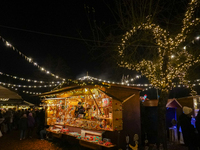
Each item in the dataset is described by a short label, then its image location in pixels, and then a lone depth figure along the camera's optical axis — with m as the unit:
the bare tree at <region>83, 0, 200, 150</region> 6.70
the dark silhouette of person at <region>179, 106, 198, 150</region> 4.39
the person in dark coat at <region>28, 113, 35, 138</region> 9.89
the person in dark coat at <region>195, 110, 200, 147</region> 4.80
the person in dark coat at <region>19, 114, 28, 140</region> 9.47
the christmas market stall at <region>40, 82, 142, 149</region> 6.43
